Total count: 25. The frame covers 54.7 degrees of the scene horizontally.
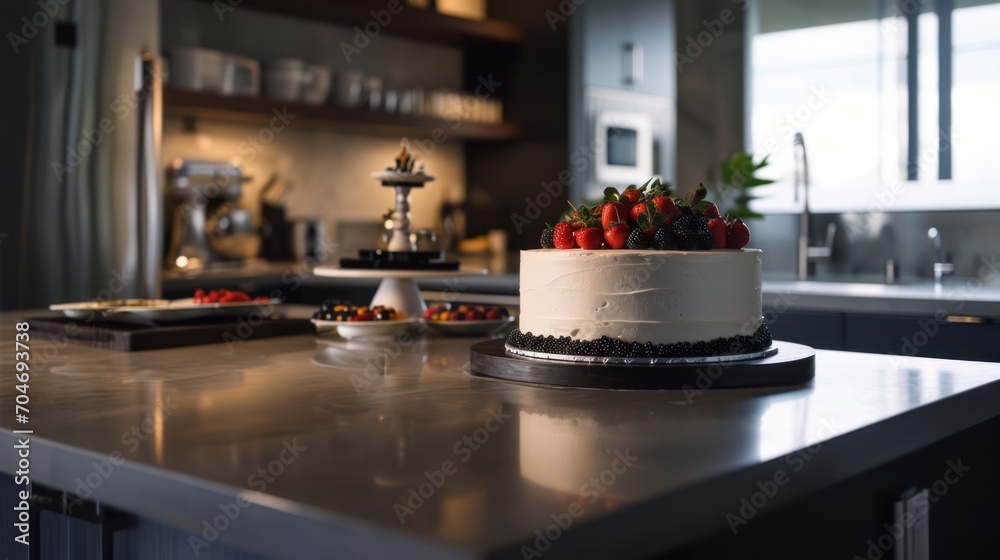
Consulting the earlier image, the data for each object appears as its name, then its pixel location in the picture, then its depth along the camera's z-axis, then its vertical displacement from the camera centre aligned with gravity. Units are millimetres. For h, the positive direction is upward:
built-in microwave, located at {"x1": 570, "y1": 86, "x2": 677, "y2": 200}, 4750 +630
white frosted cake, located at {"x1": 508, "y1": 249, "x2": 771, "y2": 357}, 1339 -56
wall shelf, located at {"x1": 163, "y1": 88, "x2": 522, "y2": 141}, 3736 +638
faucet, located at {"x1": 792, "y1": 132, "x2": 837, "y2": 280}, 3748 +50
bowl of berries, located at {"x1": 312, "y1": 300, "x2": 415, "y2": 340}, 1778 -107
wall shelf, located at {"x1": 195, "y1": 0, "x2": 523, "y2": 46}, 4219 +1135
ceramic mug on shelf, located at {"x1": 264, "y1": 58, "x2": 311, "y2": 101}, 4102 +786
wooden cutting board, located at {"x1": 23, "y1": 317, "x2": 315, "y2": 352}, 1691 -125
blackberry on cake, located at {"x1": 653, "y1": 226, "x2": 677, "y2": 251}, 1369 +33
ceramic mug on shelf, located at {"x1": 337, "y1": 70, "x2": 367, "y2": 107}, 4336 +786
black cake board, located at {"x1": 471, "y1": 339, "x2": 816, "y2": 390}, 1272 -149
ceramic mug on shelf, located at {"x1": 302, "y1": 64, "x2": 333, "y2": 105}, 4227 +787
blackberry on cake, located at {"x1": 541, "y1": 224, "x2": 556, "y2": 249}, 1531 +36
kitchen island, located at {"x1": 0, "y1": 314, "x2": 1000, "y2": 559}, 706 -175
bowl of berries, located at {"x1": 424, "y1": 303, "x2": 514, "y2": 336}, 1893 -113
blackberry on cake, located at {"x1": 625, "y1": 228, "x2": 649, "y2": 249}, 1384 +32
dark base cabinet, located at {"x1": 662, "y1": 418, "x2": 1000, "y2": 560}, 998 -297
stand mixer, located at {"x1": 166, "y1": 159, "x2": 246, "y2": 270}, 3934 +247
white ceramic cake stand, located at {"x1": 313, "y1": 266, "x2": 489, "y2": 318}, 1901 -52
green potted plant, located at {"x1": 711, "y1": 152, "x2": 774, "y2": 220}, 3773 +318
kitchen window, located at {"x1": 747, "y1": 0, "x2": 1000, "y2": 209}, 3402 +652
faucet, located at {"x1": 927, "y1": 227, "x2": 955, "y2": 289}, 3410 -9
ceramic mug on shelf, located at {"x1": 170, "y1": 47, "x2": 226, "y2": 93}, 3797 +776
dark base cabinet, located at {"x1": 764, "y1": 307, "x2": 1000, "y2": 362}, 2633 -209
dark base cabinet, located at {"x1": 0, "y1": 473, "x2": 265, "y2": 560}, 1011 -309
